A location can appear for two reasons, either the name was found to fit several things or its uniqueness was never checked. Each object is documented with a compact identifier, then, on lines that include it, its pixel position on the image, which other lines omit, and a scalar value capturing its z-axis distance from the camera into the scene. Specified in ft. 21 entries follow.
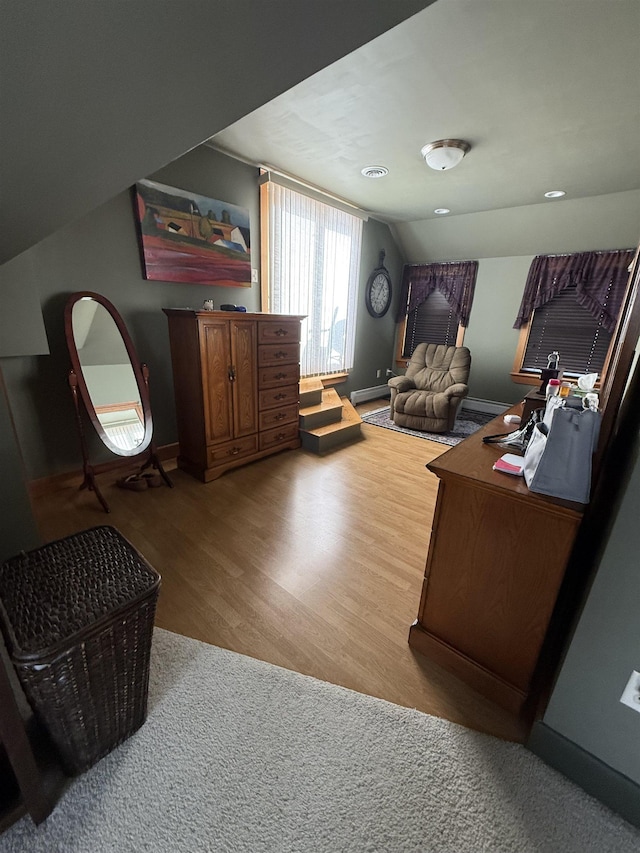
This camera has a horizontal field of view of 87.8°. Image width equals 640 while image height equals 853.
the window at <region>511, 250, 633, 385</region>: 12.53
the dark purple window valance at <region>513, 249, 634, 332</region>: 12.31
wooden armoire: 7.81
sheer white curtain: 10.59
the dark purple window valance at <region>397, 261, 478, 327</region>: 15.43
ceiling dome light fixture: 7.81
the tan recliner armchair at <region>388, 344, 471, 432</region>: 12.39
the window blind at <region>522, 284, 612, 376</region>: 13.37
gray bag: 2.94
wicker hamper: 2.63
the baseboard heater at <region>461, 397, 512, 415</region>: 15.89
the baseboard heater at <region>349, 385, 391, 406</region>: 16.21
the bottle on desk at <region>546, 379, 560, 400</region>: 5.51
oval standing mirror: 6.95
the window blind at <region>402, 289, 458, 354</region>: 16.53
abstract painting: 7.82
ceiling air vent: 9.53
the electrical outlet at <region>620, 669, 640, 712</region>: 2.76
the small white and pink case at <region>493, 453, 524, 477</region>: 3.63
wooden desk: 3.27
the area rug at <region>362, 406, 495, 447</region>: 12.30
